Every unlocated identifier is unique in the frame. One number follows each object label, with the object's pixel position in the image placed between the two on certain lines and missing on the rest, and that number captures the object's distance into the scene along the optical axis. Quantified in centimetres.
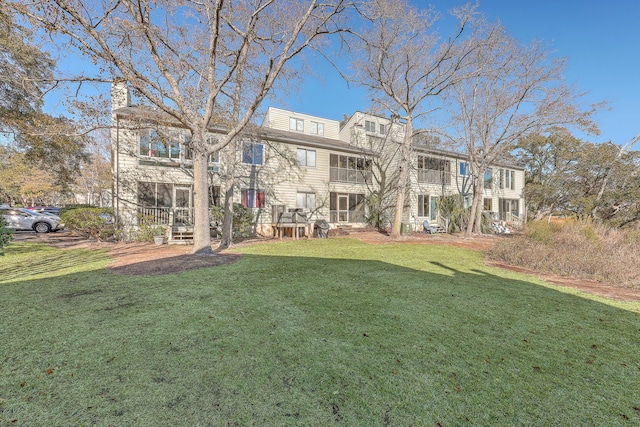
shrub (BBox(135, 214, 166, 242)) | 1150
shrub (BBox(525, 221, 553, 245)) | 834
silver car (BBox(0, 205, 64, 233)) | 1495
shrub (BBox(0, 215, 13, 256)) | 563
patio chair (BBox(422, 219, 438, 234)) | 1710
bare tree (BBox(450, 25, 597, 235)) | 1314
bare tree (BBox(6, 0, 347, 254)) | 642
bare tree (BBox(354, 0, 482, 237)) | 1183
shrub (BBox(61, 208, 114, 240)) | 1067
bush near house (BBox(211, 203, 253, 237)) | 1256
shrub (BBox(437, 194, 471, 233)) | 1814
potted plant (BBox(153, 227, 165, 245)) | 1096
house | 1162
